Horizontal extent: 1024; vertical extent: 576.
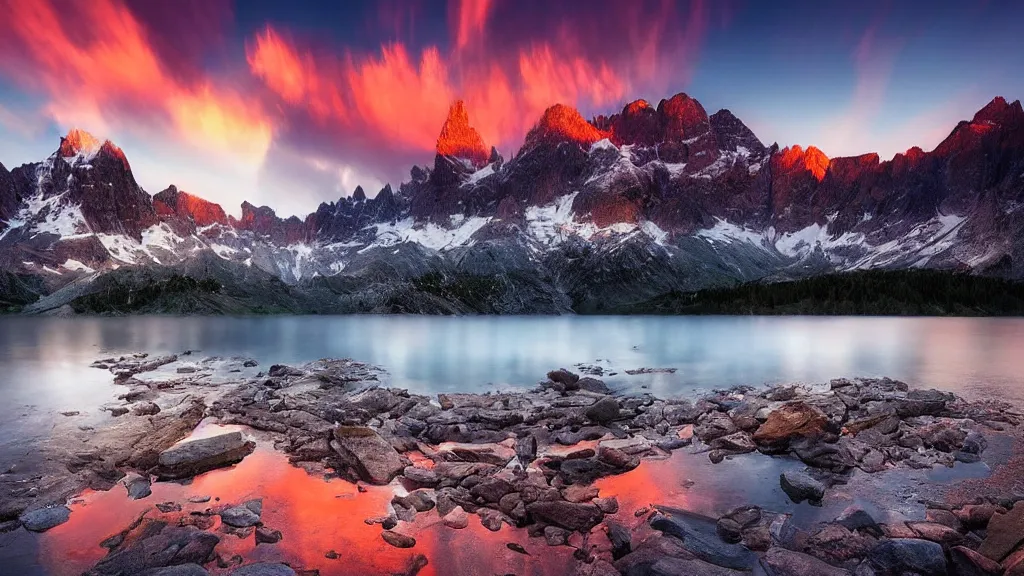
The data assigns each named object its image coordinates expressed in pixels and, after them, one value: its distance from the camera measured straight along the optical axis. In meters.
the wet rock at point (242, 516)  14.76
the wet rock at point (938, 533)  12.95
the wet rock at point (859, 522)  13.90
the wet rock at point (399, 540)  13.83
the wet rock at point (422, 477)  18.03
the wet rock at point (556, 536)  13.85
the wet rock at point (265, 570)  11.67
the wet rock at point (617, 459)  19.61
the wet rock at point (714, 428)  23.97
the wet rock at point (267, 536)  13.87
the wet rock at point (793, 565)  11.59
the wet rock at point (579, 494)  16.23
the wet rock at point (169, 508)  15.49
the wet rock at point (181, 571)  11.27
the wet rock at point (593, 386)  36.51
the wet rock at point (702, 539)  12.59
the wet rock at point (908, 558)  11.60
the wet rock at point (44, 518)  14.21
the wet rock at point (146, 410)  28.11
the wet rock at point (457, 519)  14.88
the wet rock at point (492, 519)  14.80
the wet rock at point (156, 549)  11.76
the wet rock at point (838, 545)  12.63
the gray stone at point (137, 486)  16.56
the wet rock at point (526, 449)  20.62
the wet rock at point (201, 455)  18.53
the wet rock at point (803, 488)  16.50
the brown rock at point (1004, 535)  11.63
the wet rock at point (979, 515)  13.80
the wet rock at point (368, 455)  18.61
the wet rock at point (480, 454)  20.17
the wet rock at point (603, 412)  26.55
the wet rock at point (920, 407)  26.72
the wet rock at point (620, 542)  13.19
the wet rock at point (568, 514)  14.69
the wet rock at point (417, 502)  16.08
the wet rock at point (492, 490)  16.36
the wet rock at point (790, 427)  21.84
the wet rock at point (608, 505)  15.70
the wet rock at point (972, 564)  11.16
